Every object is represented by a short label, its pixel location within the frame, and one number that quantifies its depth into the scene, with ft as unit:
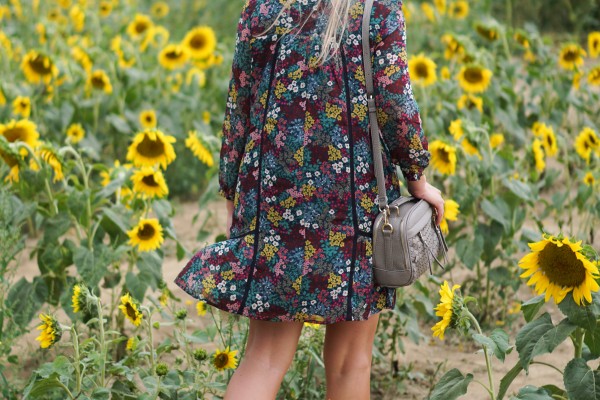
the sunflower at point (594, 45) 31.49
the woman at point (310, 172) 13.92
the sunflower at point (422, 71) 27.41
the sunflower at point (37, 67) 28.65
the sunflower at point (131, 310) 16.20
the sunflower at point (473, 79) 27.07
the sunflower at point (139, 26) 35.55
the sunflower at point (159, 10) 45.09
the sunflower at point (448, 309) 14.37
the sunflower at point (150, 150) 20.47
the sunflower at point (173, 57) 31.57
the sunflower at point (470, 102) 26.75
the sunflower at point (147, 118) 28.92
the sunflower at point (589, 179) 23.27
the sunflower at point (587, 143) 24.04
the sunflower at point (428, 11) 40.51
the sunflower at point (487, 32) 31.10
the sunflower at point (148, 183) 19.65
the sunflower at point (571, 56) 29.71
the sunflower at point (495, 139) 25.08
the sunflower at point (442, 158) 21.14
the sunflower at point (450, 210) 19.78
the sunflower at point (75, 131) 28.48
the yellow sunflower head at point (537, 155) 22.77
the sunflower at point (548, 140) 24.10
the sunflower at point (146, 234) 19.22
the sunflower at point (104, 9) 39.85
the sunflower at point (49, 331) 15.40
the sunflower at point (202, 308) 17.30
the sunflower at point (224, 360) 16.15
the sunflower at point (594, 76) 28.38
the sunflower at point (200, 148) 22.27
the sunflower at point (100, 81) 29.89
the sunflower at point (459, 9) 41.65
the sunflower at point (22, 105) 26.52
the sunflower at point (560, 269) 14.15
